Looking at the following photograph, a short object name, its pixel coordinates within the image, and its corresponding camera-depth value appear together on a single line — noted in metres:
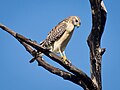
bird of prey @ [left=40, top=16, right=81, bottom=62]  16.02
